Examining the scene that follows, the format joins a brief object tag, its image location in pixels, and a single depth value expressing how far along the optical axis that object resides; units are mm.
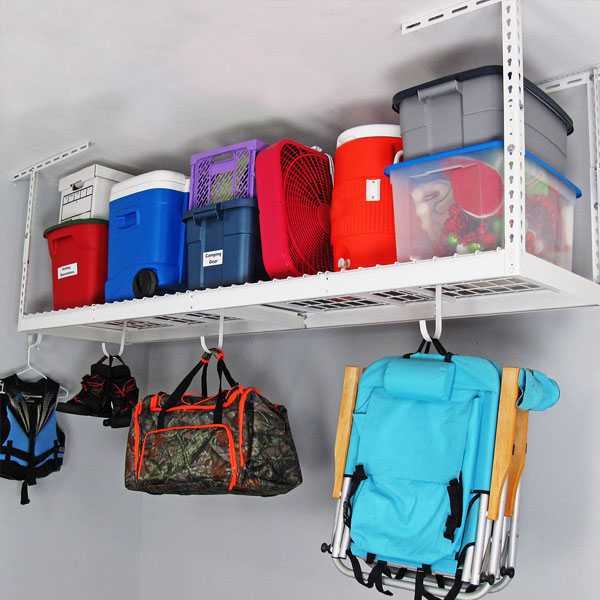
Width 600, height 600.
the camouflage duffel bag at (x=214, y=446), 2121
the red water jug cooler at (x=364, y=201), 1814
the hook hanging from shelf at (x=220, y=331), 2350
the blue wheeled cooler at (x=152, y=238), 2303
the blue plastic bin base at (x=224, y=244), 2061
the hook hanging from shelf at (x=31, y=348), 2740
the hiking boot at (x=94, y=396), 2574
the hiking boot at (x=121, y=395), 2598
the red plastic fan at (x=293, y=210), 1969
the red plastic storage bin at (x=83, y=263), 2535
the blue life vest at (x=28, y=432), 2547
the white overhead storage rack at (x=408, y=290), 1476
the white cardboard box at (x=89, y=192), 2570
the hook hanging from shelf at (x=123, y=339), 2609
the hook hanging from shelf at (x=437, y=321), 1724
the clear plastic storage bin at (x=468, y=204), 1539
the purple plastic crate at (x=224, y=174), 2100
